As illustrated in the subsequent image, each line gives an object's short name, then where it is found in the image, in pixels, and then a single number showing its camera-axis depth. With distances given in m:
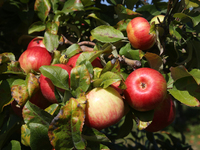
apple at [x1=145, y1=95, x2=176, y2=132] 0.74
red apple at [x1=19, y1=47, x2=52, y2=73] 0.74
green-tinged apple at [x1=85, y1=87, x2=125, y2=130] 0.62
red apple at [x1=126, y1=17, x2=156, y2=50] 0.73
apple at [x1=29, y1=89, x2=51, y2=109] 0.73
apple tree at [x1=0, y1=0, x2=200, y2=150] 0.57
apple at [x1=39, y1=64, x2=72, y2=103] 0.66
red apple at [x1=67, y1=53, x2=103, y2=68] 0.75
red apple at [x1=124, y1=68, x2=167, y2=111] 0.64
